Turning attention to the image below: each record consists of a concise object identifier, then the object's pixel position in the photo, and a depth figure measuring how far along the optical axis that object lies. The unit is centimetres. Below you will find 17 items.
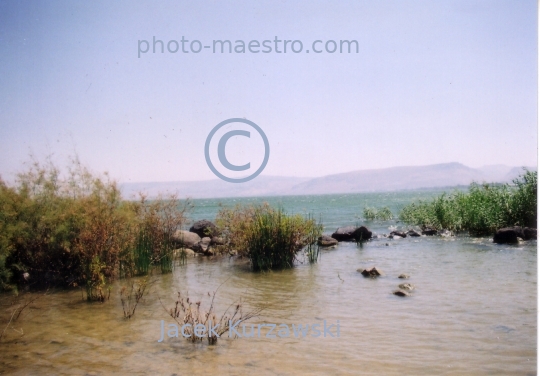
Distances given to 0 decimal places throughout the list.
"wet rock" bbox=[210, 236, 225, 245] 1170
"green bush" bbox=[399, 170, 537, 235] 1179
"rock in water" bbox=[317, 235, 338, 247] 1295
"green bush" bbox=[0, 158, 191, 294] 742
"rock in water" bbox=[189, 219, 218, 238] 1373
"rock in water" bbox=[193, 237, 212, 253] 1202
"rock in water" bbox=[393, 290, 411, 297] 703
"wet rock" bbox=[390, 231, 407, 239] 1469
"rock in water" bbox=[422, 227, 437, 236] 1451
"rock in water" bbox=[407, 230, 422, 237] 1459
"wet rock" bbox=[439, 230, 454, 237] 1385
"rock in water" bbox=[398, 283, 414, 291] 744
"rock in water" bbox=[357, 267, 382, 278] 864
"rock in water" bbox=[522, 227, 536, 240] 1159
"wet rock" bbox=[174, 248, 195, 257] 1074
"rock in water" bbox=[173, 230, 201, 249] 1163
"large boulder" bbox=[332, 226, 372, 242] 1423
